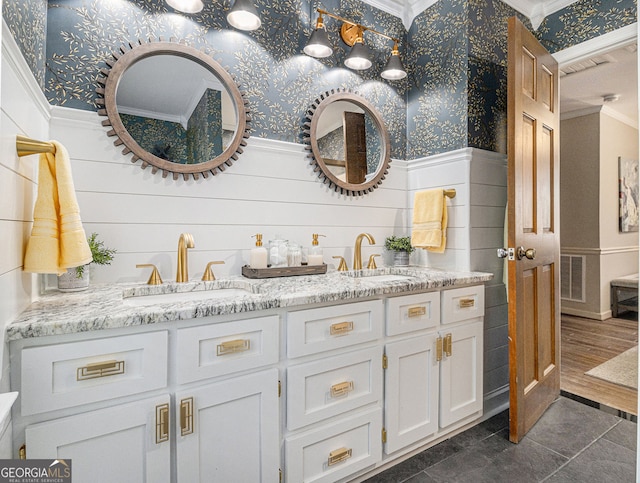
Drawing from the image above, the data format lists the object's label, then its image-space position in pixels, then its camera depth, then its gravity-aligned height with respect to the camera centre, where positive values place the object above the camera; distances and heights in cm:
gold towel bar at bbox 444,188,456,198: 225 +29
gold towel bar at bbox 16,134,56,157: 101 +28
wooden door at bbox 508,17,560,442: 187 +5
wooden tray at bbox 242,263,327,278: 181 -17
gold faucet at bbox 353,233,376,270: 223 -11
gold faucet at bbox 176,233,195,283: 167 -11
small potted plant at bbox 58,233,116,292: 140 -12
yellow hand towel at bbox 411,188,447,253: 224 +11
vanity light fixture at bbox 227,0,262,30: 165 +109
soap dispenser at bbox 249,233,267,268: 182 -9
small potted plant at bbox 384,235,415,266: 239 -7
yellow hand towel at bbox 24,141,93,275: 108 +6
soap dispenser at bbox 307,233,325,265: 203 -9
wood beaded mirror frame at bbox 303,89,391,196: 217 +65
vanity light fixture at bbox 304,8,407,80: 200 +116
